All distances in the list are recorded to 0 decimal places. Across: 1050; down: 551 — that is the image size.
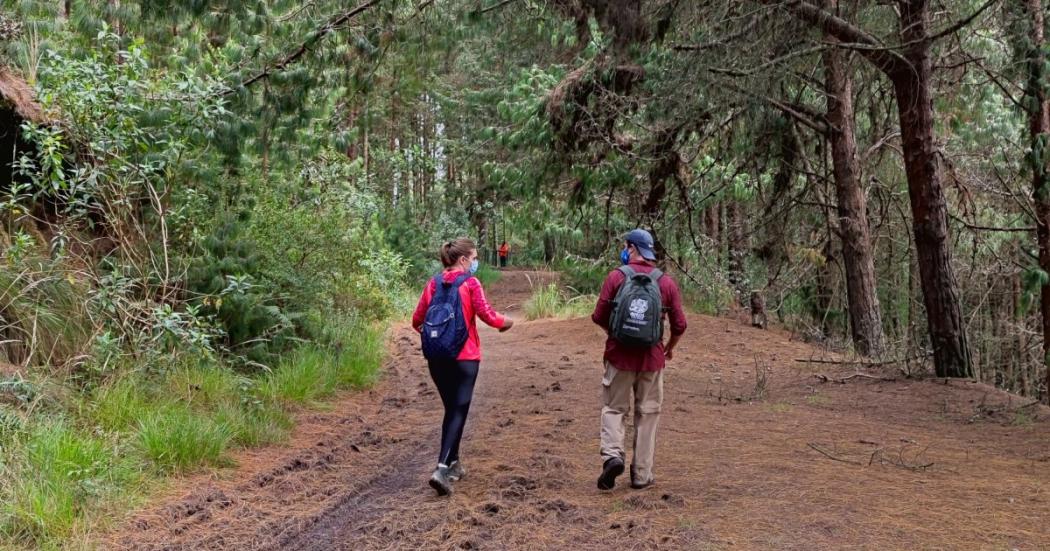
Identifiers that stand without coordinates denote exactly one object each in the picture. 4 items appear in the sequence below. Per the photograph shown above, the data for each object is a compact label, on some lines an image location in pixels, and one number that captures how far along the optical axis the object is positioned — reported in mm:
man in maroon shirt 5648
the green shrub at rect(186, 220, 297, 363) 8484
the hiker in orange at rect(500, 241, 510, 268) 39638
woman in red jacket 5805
